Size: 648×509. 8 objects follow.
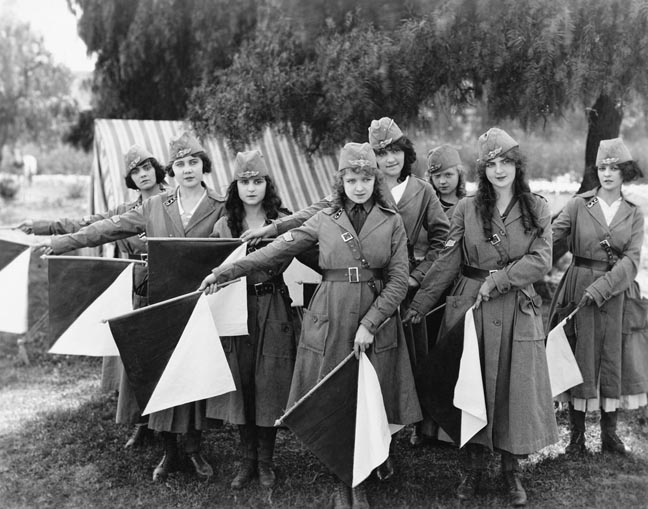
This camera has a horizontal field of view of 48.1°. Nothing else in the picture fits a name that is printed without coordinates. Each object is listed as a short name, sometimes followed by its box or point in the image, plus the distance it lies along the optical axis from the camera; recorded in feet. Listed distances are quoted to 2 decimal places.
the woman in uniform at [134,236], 16.46
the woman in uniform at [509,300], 13.38
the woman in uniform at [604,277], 15.90
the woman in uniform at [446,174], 17.81
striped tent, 26.91
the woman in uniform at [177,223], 15.33
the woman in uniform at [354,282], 13.37
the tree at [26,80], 80.80
